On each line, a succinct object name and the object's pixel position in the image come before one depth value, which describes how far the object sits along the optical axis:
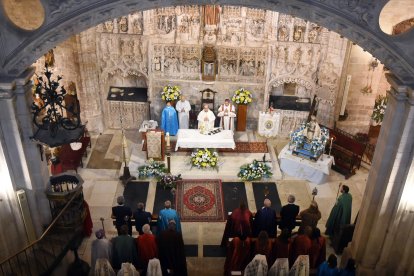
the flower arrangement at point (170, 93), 16.00
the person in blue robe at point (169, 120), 15.75
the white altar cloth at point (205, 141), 14.62
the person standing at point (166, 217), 10.50
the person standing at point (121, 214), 10.59
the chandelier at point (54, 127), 8.58
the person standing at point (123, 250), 9.56
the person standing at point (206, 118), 15.16
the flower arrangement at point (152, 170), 14.06
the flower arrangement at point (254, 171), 14.05
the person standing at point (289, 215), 10.91
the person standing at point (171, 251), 9.75
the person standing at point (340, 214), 11.12
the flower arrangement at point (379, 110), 14.95
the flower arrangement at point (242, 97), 16.05
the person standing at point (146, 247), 9.60
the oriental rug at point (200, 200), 12.65
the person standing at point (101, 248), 9.48
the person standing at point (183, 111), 15.88
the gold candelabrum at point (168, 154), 13.84
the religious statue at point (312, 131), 13.74
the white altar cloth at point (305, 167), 13.85
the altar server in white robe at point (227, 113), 15.75
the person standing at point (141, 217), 10.60
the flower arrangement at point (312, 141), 13.83
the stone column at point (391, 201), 8.36
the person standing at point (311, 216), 10.73
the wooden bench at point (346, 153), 14.41
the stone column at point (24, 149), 8.08
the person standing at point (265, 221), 10.73
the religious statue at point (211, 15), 15.22
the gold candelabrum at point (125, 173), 13.77
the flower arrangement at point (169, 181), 13.52
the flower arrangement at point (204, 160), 14.44
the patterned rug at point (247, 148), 15.46
